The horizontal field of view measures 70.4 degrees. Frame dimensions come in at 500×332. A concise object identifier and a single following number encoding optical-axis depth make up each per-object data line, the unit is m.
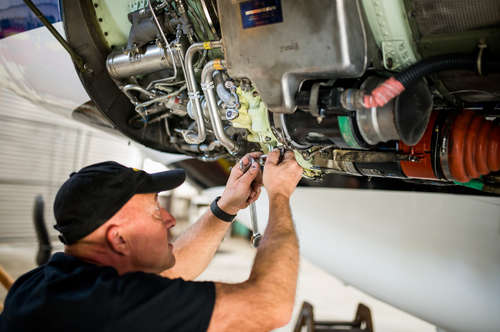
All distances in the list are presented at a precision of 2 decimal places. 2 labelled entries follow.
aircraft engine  0.80
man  0.75
